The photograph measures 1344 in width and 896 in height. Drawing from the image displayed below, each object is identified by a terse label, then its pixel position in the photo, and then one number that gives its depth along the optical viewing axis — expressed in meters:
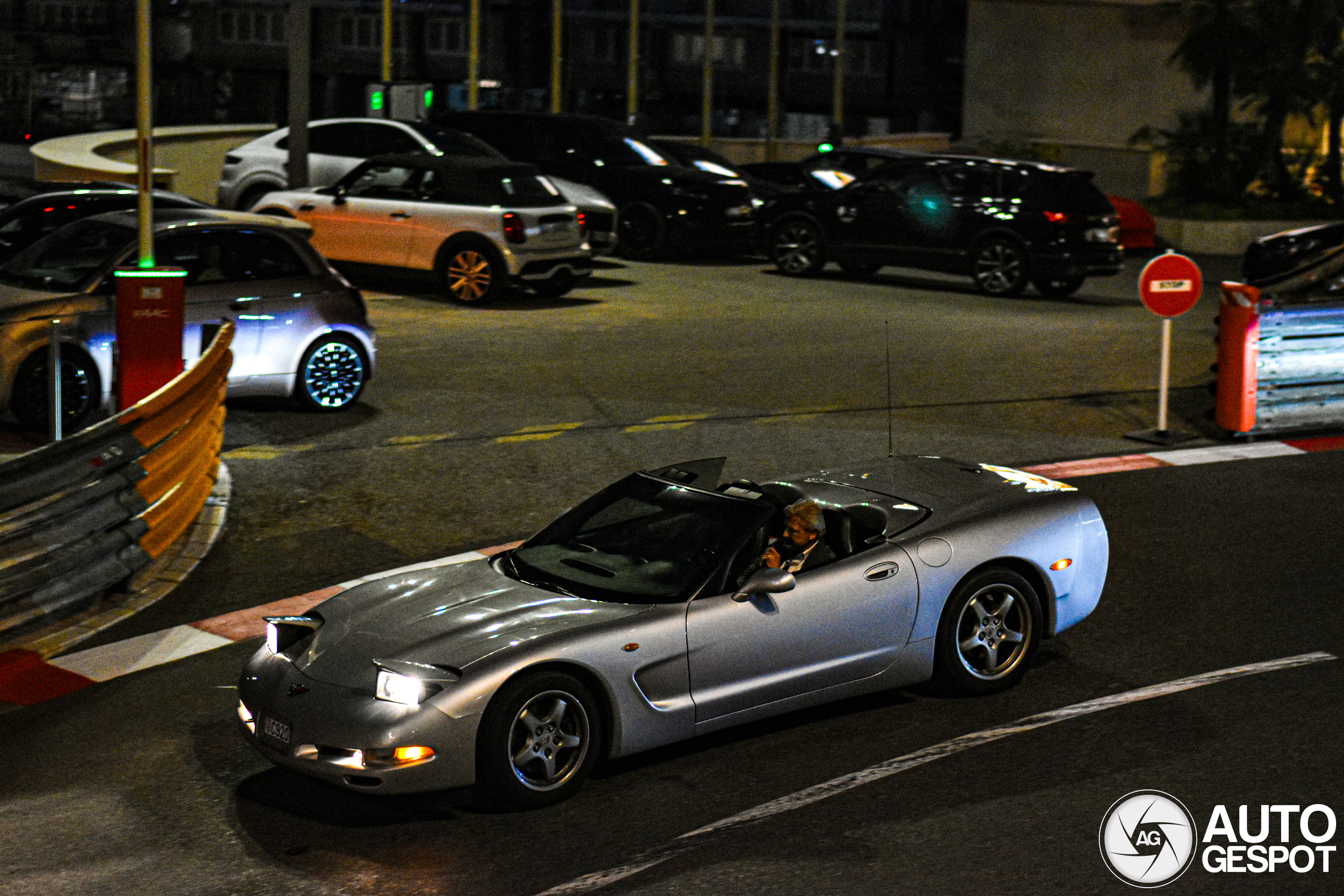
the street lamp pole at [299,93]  22.03
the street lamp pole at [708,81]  43.00
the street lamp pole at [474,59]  36.91
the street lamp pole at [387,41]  31.81
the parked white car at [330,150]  23.05
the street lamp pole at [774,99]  41.75
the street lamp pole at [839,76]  46.08
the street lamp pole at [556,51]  40.50
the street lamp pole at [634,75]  41.22
